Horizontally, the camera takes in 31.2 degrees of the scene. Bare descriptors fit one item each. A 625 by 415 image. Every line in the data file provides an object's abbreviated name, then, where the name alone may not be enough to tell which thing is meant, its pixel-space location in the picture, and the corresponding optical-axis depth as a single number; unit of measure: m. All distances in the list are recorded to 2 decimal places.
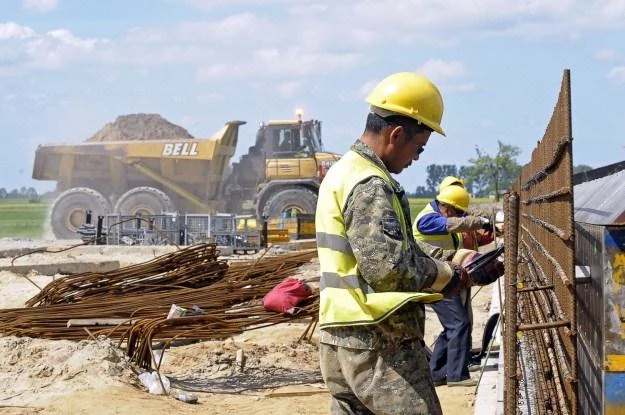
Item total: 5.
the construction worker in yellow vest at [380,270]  3.93
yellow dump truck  32.69
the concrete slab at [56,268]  18.02
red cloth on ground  9.39
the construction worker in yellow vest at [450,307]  8.94
